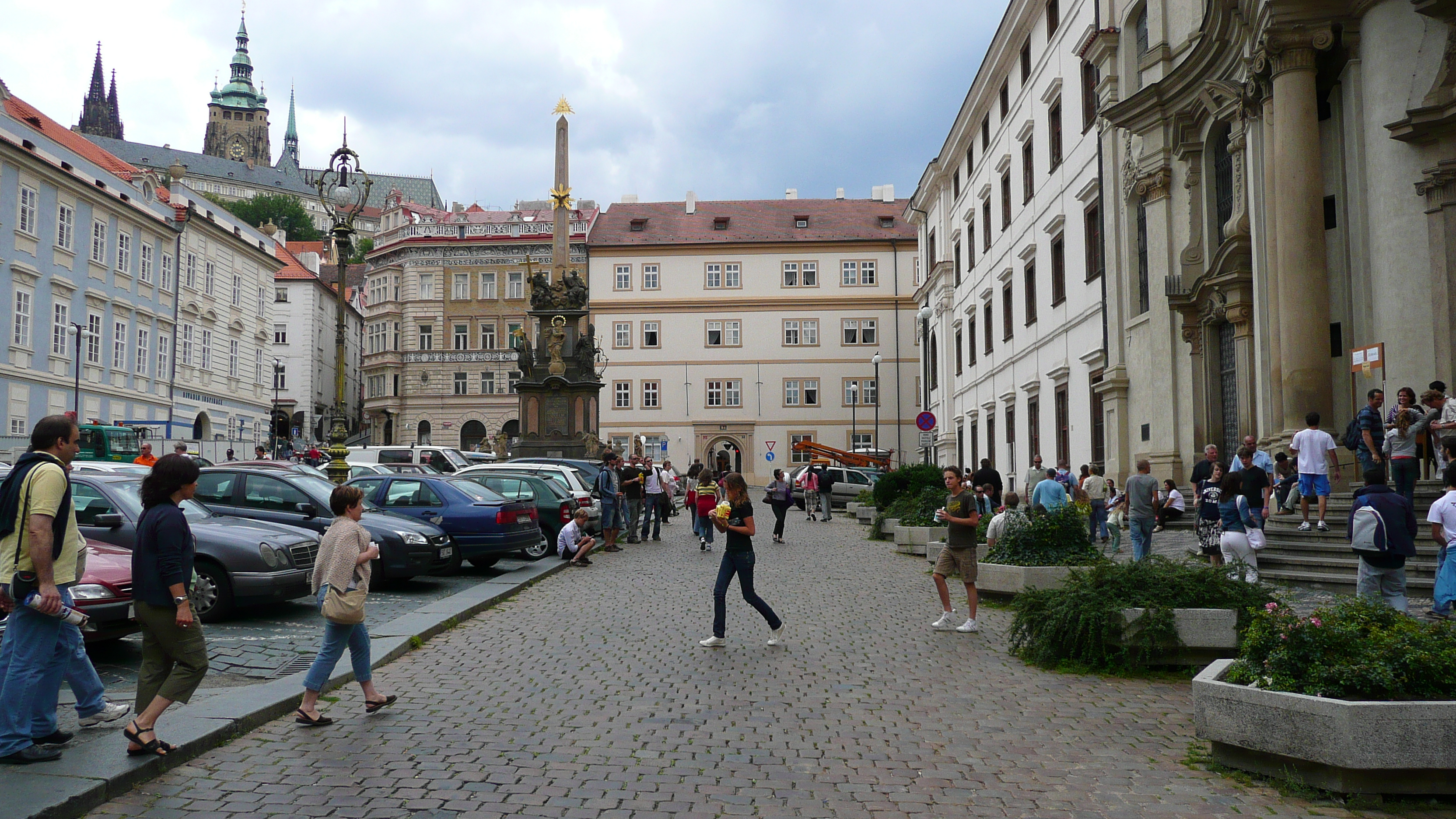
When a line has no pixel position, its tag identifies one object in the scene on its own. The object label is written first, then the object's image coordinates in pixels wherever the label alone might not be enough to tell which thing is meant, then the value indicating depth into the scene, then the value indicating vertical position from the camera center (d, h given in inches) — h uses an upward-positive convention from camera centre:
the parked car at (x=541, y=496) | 805.2 -18.9
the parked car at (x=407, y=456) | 1301.7 +15.8
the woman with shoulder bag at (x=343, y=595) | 290.8 -32.2
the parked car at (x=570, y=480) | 871.7 -8.7
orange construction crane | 1974.7 +21.7
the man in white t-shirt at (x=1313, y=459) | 566.6 +3.9
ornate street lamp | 817.5 +178.4
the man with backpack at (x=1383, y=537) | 347.6 -21.5
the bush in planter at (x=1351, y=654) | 222.8 -37.9
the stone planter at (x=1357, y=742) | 216.1 -53.2
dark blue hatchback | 644.7 -24.2
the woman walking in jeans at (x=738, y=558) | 418.9 -33.8
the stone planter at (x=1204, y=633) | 350.9 -50.9
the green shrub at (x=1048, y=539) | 489.4 -30.7
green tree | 4606.3 +1051.5
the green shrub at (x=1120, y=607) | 352.5 -44.1
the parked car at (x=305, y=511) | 567.5 -20.7
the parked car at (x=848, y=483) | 1621.6 -21.5
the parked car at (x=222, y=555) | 443.2 -33.3
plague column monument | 1707.7 +150.2
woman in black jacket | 240.8 -28.0
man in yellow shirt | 227.6 -22.3
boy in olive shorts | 452.1 -29.7
